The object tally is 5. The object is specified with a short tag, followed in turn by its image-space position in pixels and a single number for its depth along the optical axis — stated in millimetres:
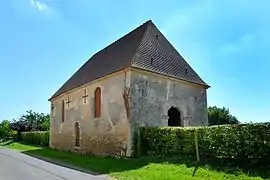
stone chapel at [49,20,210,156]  17672
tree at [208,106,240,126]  35000
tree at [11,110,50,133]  43938
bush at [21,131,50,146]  32253
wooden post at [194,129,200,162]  12758
